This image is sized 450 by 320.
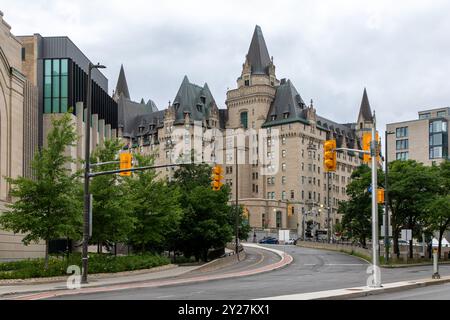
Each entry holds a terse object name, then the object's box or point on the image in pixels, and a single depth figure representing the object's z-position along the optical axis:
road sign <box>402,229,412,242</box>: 51.19
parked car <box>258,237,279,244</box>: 115.87
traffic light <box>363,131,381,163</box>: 25.39
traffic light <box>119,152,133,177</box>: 29.30
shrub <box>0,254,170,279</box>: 34.09
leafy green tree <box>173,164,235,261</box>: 58.84
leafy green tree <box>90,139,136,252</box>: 38.59
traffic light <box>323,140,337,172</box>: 23.48
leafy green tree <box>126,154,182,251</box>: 47.84
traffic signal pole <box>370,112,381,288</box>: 25.97
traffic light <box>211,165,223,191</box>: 31.18
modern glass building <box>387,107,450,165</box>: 140.62
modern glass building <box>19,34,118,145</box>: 61.91
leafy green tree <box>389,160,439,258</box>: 60.50
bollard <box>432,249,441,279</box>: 33.56
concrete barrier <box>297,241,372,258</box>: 68.06
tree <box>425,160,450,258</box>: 56.03
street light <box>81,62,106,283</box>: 32.53
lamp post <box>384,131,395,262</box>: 49.50
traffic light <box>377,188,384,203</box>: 33.19
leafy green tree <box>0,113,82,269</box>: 34.59
